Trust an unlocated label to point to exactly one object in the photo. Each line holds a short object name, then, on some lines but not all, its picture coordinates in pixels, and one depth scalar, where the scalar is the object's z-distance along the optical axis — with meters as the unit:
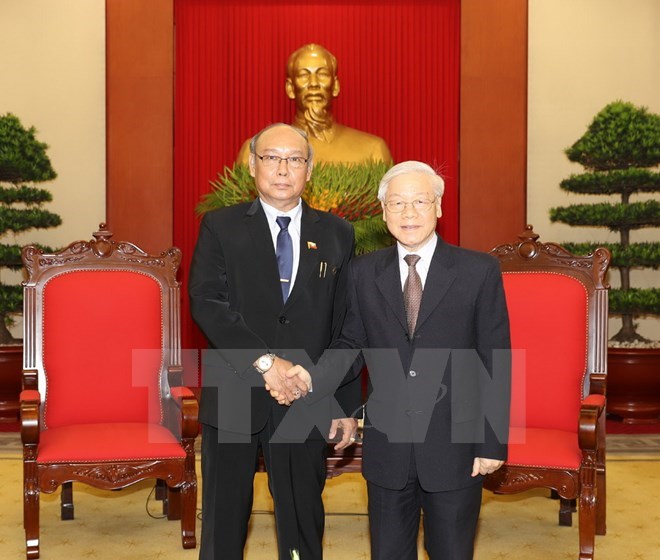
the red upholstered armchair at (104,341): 3.58
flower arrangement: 3.44
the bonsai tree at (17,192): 5.56
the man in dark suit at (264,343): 2.38
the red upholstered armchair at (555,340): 3.48
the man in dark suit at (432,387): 2.11
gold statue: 5.42
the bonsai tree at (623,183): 5.57
